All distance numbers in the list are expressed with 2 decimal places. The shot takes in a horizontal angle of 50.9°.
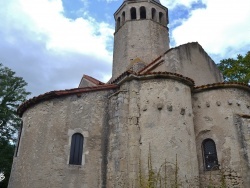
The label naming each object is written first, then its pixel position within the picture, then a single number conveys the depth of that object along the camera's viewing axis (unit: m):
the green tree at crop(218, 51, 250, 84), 17.55
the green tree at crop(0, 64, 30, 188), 17.84
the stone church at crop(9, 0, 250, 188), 9.48
